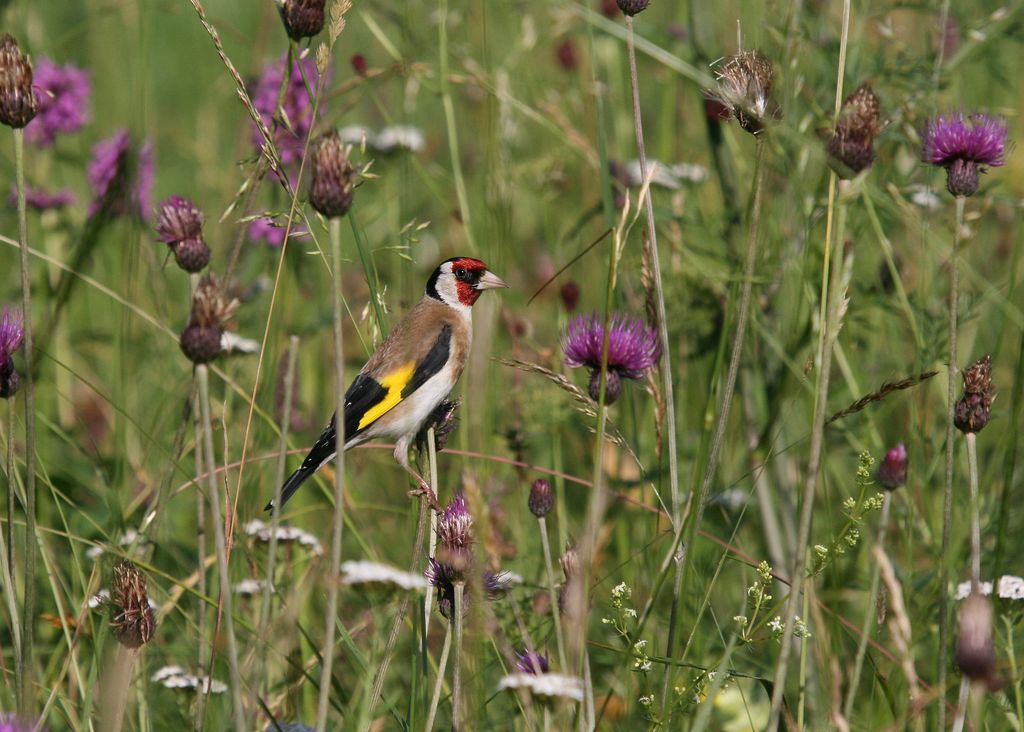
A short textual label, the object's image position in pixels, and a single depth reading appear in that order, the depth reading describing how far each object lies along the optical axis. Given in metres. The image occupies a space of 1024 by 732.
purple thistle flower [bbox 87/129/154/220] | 7.34
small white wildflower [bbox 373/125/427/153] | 8.38
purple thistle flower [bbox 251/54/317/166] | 6.92
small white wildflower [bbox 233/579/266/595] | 5.67
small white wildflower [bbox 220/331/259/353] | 7.11
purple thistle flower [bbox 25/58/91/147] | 8.67
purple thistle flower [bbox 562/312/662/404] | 5.41
